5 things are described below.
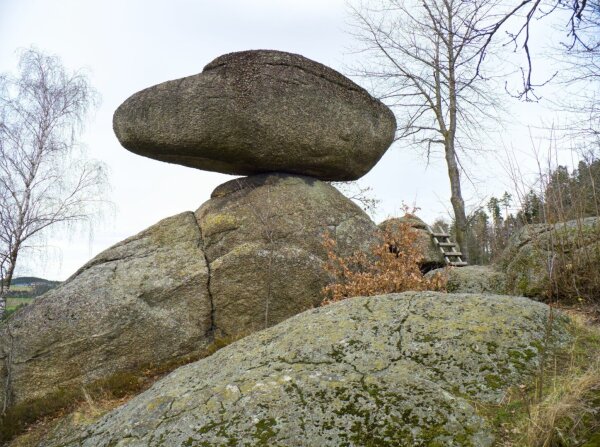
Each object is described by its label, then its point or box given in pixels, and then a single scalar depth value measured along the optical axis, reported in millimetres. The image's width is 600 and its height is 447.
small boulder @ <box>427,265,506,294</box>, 8312
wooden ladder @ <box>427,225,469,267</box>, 13119
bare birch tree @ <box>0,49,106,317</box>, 11688
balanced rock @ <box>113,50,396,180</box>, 8781
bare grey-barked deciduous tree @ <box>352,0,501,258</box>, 15586
